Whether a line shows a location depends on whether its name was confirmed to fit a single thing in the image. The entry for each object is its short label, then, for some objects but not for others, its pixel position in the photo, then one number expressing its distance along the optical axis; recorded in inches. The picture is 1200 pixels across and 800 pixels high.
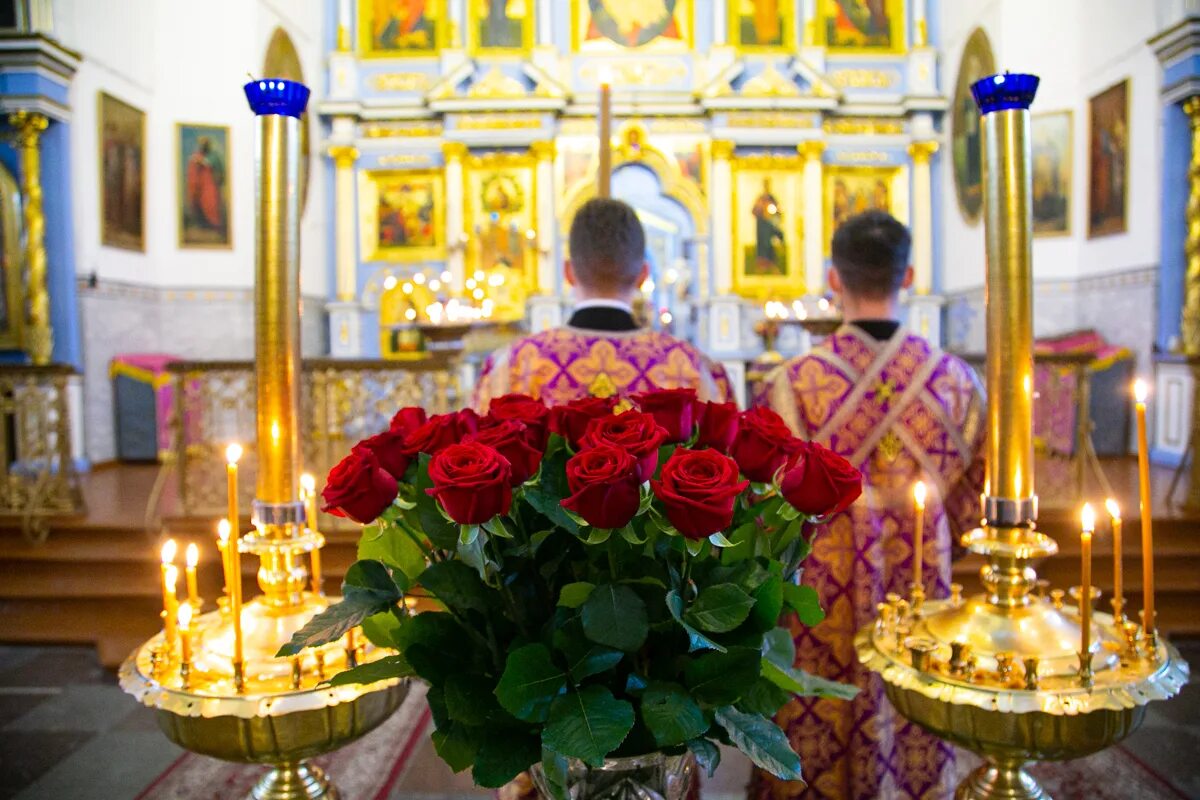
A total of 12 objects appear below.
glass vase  33.4
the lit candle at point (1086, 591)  44.6
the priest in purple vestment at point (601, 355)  93.4
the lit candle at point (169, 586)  46.1
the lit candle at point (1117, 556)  45.8
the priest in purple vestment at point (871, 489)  90.9
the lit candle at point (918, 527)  54.2
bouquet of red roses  30.0
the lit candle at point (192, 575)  47.0
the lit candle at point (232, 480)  46.4
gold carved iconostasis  499.2
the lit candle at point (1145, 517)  46.1
